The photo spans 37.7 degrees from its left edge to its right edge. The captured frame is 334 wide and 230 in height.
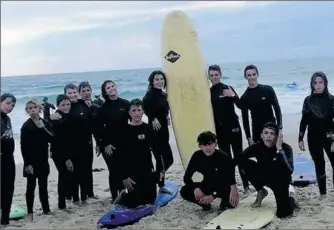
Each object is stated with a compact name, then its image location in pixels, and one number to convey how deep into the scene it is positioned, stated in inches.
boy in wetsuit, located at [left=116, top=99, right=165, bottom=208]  194.1
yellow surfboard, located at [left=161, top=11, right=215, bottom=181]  241.8
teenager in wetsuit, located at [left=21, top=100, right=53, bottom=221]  190.5
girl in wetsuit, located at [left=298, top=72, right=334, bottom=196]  197.0
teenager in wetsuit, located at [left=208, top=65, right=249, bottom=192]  216.7
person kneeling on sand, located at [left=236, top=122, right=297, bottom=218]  179.9
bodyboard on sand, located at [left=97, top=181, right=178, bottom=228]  182.2
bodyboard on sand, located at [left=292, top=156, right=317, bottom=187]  235.6
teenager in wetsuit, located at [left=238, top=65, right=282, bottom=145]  209.6
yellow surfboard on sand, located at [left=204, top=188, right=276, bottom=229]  169.0
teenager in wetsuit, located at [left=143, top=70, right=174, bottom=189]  220.2
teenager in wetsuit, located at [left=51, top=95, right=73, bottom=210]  208.1
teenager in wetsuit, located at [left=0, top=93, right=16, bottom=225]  182.9
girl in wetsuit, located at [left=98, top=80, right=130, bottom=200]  209.2
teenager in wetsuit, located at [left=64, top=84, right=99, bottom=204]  213.4
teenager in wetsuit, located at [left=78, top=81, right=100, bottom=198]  223.6
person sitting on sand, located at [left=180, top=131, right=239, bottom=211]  185.8
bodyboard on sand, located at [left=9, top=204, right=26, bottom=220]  203.9
